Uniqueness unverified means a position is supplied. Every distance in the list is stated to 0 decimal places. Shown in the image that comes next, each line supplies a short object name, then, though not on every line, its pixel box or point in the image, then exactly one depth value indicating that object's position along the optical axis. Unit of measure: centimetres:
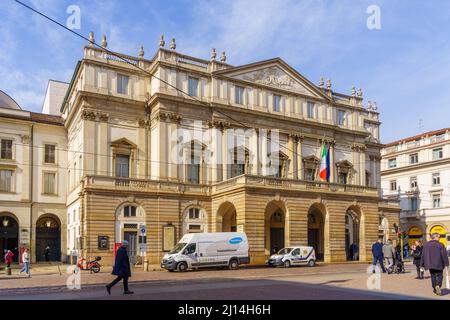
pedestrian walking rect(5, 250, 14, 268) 3070
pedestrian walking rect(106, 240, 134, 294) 1653
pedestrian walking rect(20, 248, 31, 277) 2906
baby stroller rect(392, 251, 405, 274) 2667
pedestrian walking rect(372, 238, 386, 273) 2544
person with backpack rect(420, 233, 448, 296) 1582
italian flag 4271
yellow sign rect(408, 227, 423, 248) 6669
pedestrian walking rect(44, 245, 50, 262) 4653
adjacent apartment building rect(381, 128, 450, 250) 6372
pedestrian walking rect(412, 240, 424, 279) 2252
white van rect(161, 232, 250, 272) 3091
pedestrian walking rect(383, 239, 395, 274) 2594
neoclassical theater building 3784
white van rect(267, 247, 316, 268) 3500
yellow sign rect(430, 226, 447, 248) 6341
